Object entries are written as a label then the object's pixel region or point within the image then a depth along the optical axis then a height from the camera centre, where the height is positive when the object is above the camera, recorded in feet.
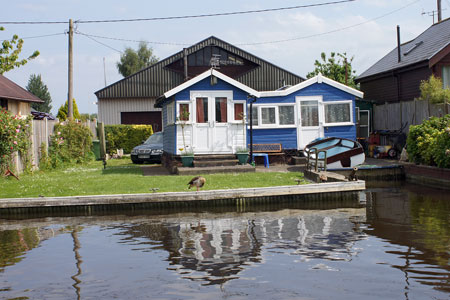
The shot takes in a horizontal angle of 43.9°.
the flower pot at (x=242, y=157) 69.15 -1.44
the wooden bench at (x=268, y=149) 80.48 -0.61
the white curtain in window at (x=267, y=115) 81.35 +4.35
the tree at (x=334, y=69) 150.35 +20.42
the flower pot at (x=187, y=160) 67.62 -1.61
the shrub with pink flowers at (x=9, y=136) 60.39 +1.67
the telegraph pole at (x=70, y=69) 90.61 +13.14
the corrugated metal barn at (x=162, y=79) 130.72 +16.17
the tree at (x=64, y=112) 140.26 +9.87
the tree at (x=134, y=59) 260.83 +42.04
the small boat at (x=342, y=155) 69.31 -1.49
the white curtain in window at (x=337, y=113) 82.43 +4.45
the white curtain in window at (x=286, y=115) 81.92 +4.31
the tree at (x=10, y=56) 104.27 +17.87
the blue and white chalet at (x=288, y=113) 71.82 +4.54
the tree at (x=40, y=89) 284.20 +31.45
